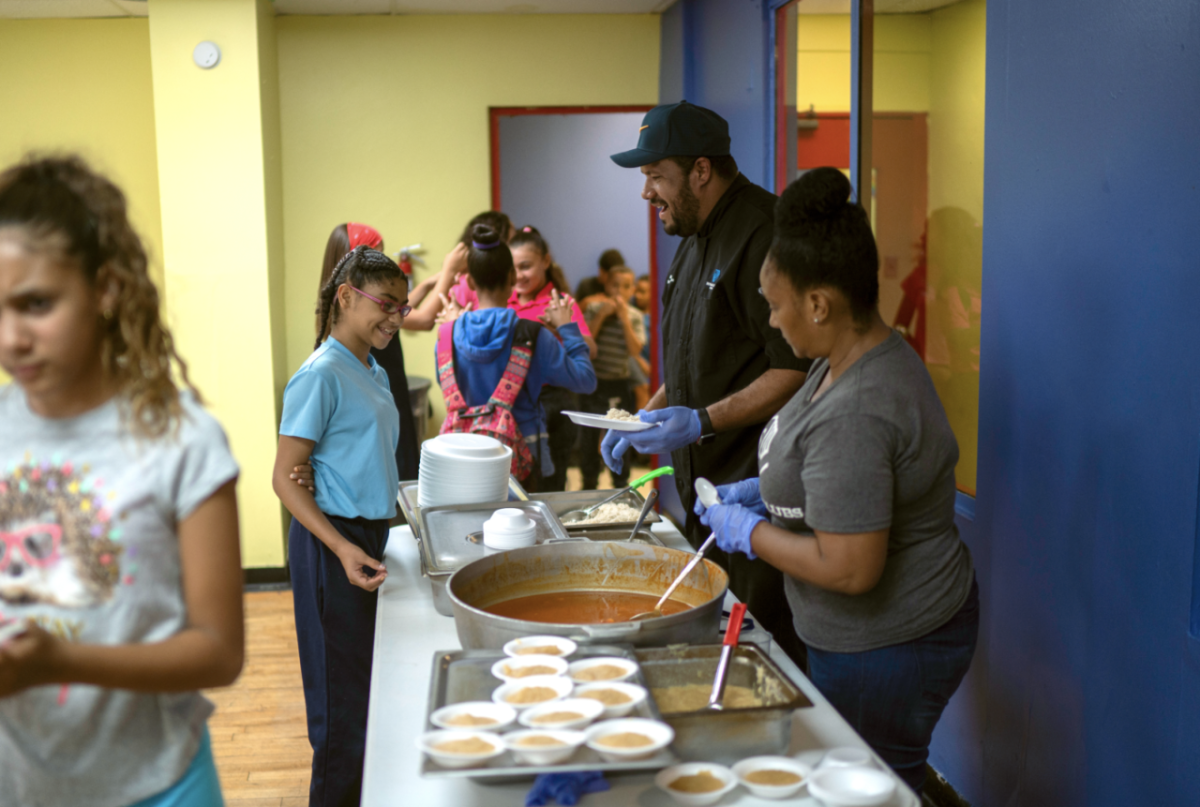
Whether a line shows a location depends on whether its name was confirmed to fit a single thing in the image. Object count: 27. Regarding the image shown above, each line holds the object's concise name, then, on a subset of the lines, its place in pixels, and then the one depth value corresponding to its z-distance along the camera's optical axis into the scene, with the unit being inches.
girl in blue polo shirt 73.3
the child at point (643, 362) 233.9
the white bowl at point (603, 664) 47.3
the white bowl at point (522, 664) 47.8
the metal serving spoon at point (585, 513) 84.3
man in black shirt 80.5
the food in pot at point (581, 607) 61.7
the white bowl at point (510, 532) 71.8
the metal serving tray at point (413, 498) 87.7
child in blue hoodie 120.0
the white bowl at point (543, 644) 50.1
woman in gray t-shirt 50.7
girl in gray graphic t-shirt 34.5
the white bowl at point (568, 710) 42.5
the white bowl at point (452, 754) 40.0
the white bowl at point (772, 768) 42.8
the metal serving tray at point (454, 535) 68.5
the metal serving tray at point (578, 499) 89.7
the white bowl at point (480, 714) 42.9
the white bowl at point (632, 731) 40.2
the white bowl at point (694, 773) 42.4
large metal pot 53.7
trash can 178.2
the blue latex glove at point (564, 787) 43.3
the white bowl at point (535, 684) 45.3
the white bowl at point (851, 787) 42.1
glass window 99.7
